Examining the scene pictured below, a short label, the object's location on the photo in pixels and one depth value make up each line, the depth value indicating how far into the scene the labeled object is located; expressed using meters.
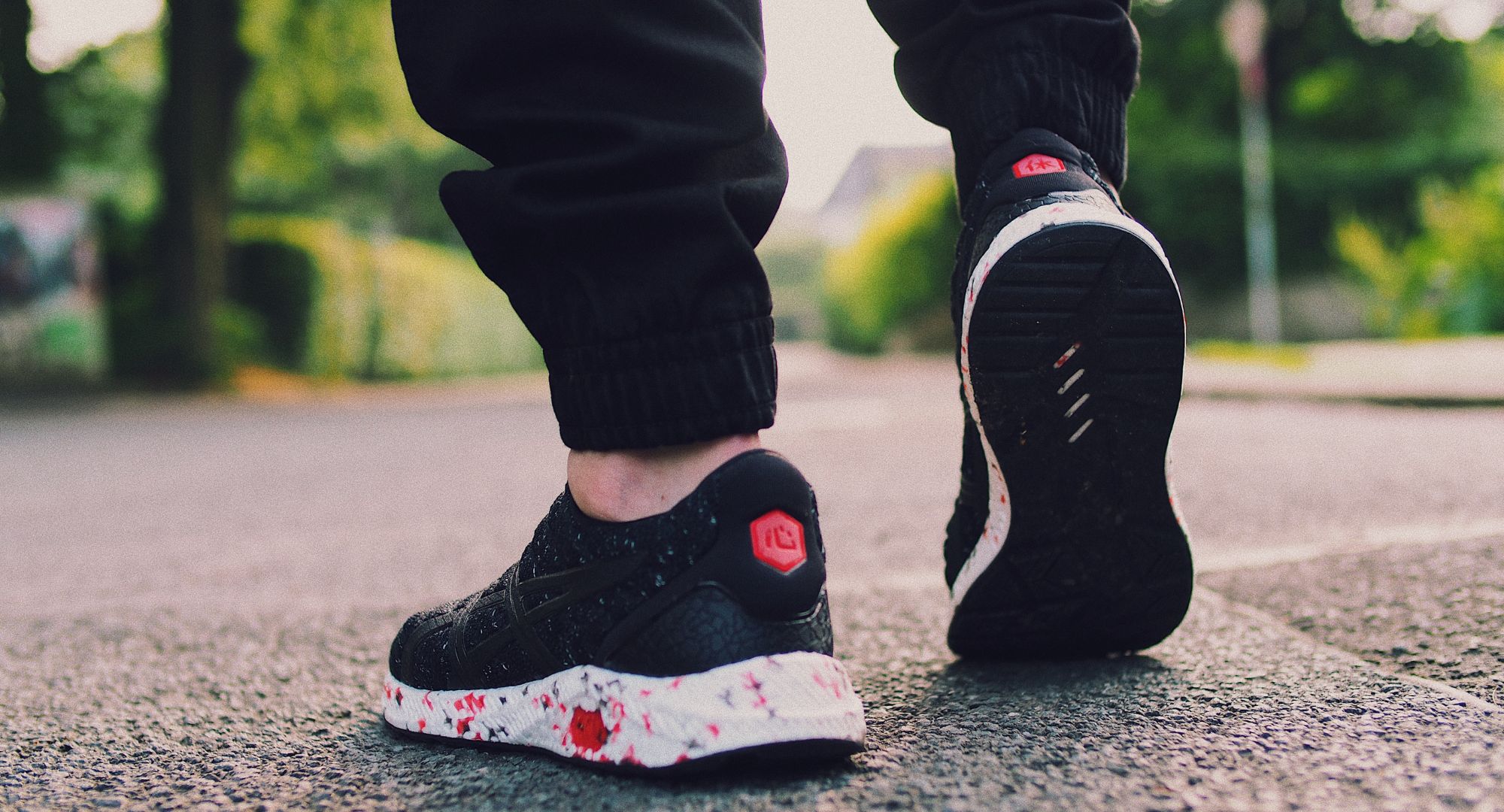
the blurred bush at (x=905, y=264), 18.38
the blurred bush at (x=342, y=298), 13.34
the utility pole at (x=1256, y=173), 11.33
